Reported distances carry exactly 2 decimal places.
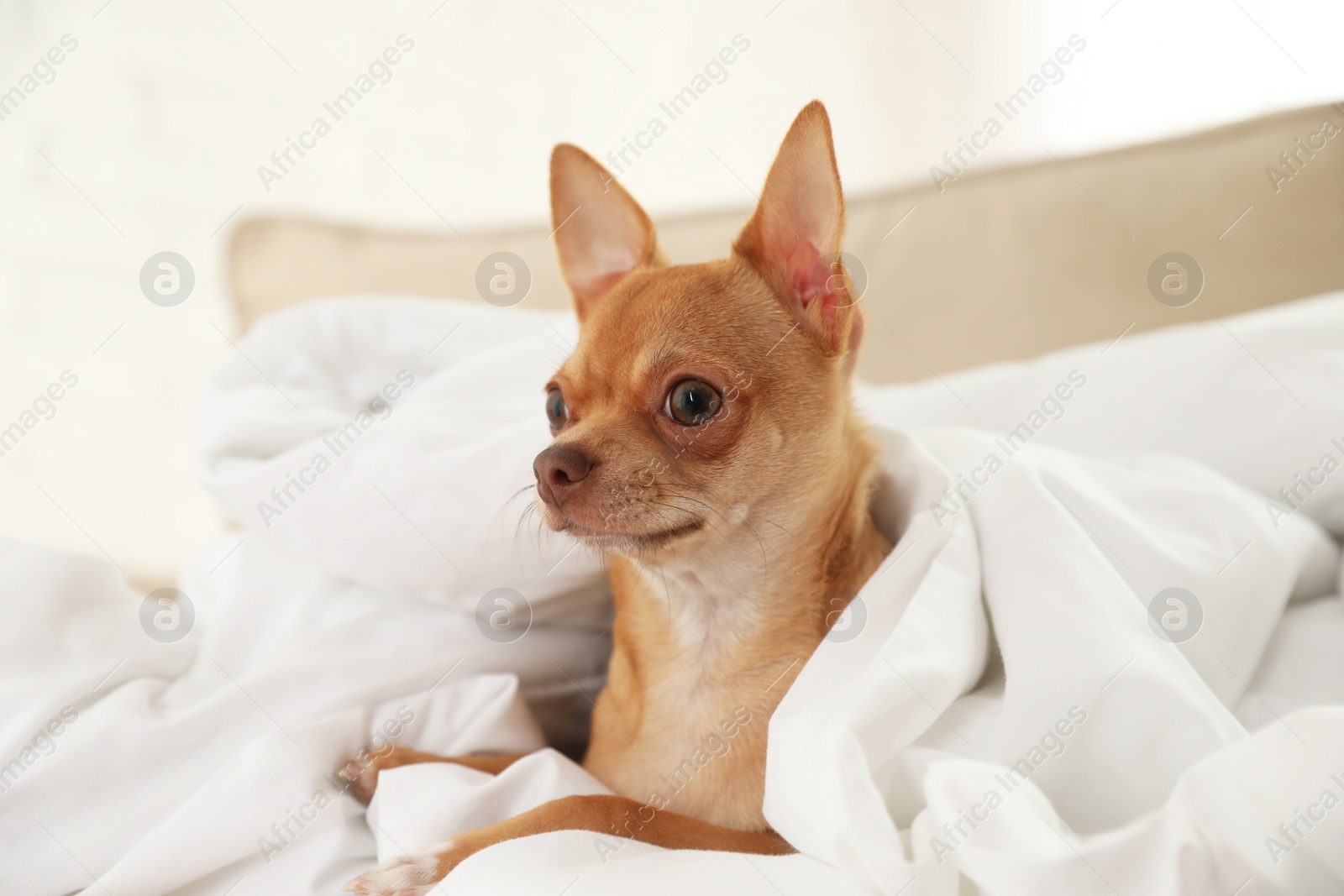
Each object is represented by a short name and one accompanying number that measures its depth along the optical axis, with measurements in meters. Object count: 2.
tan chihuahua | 0.64
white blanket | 0.58
